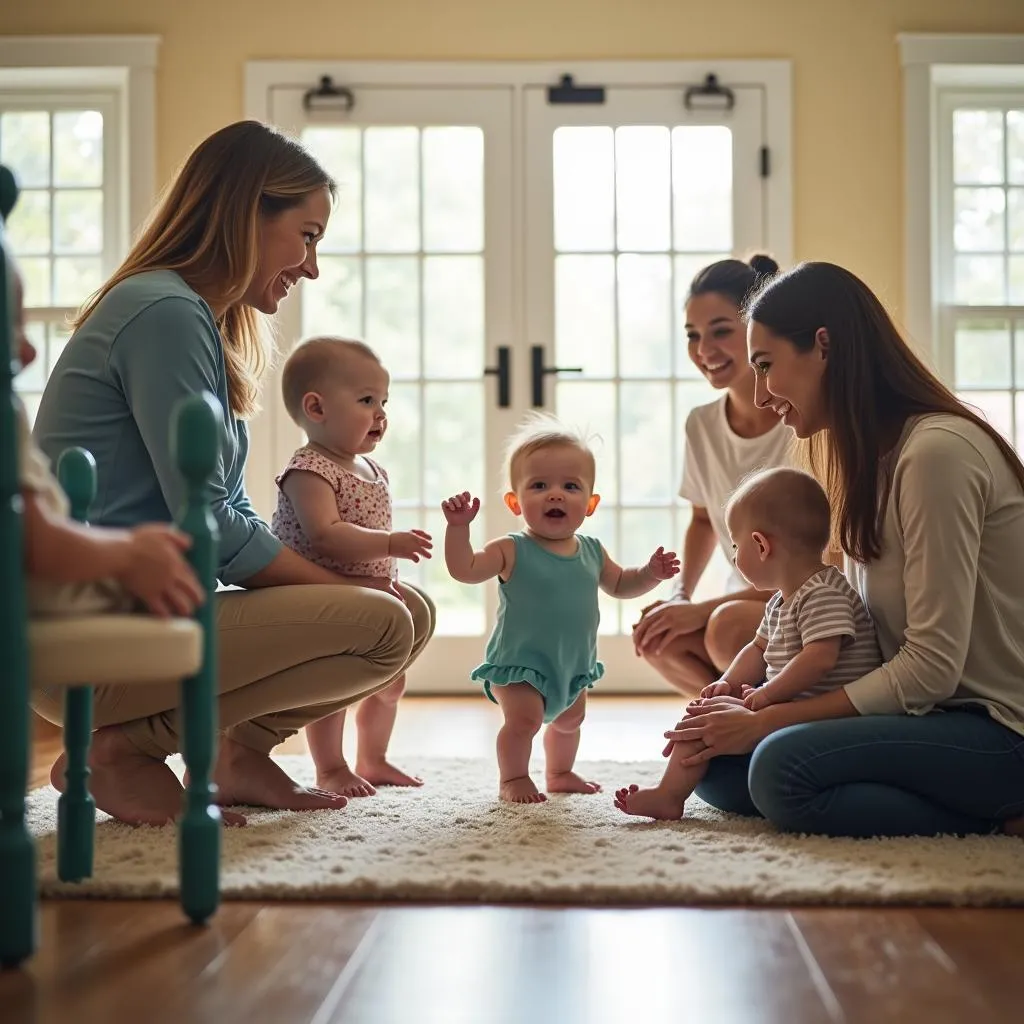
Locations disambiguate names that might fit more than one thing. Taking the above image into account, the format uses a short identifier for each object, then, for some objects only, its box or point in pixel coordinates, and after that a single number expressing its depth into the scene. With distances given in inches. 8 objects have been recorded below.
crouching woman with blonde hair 82.3
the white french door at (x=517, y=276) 183.2
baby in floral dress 95.2
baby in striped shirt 82.8
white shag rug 66.1
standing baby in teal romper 94.8
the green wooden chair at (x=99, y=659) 50.3
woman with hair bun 110.9
